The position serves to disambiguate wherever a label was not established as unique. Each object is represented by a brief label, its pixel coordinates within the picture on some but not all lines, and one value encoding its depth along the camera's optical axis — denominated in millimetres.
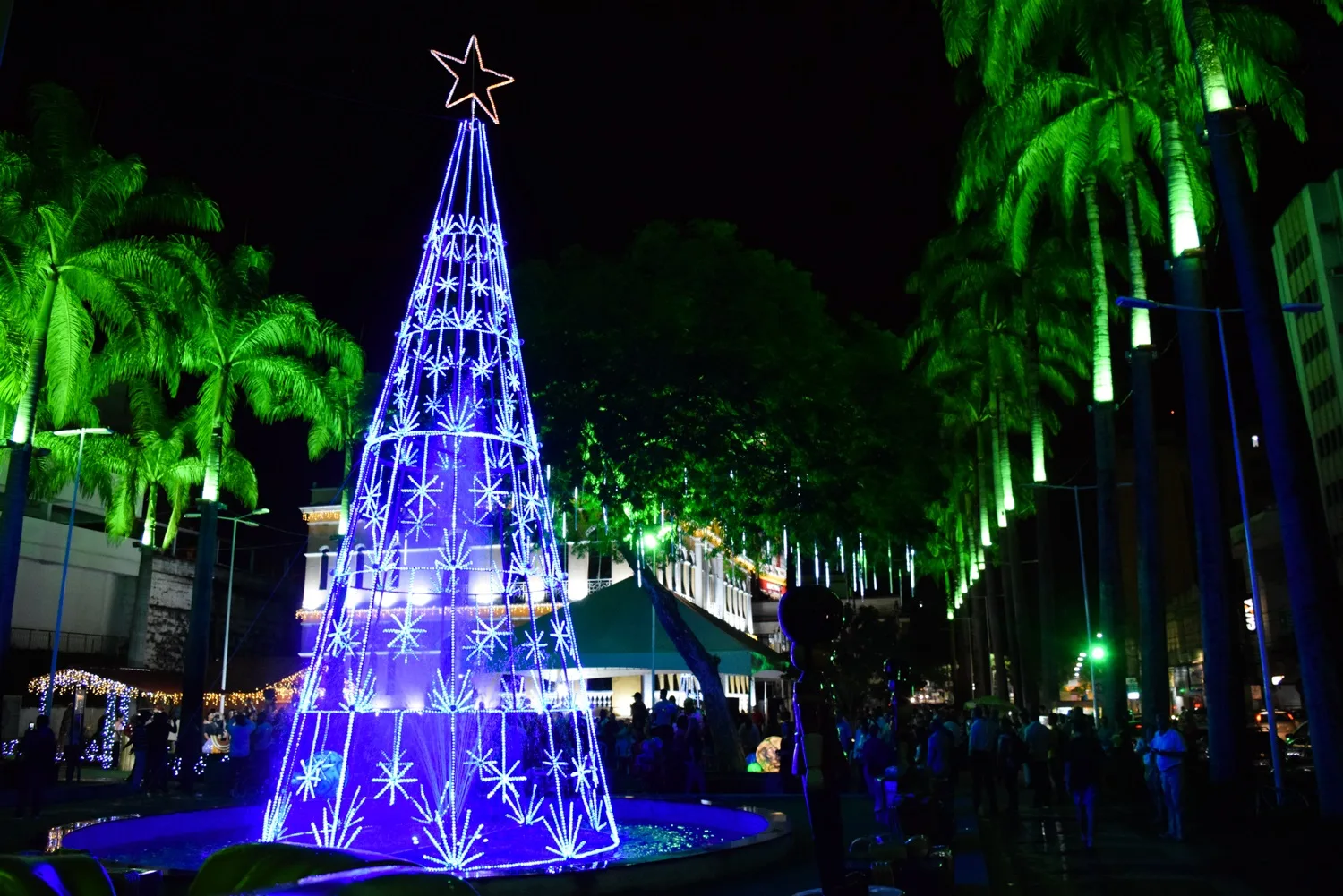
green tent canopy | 26062
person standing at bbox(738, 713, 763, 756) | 32781
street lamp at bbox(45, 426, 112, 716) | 28212
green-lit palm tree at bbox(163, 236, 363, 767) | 29359
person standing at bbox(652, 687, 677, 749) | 25812
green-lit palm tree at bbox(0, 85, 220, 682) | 25312
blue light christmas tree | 13336
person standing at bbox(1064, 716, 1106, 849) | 16047
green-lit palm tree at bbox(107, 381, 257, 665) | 35656
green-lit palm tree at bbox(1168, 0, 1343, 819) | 15188
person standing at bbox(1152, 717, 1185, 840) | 16328
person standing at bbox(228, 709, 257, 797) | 24531
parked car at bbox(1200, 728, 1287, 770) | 27859
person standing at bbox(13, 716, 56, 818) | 21281
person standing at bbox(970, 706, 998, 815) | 19922
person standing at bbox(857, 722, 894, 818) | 16172
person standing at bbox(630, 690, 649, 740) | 27384
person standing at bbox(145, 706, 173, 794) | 26234
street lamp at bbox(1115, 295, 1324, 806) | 19512
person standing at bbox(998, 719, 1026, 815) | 19781
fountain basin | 10820
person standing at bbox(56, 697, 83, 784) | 30156
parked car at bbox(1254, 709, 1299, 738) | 34947
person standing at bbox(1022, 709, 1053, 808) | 21922
